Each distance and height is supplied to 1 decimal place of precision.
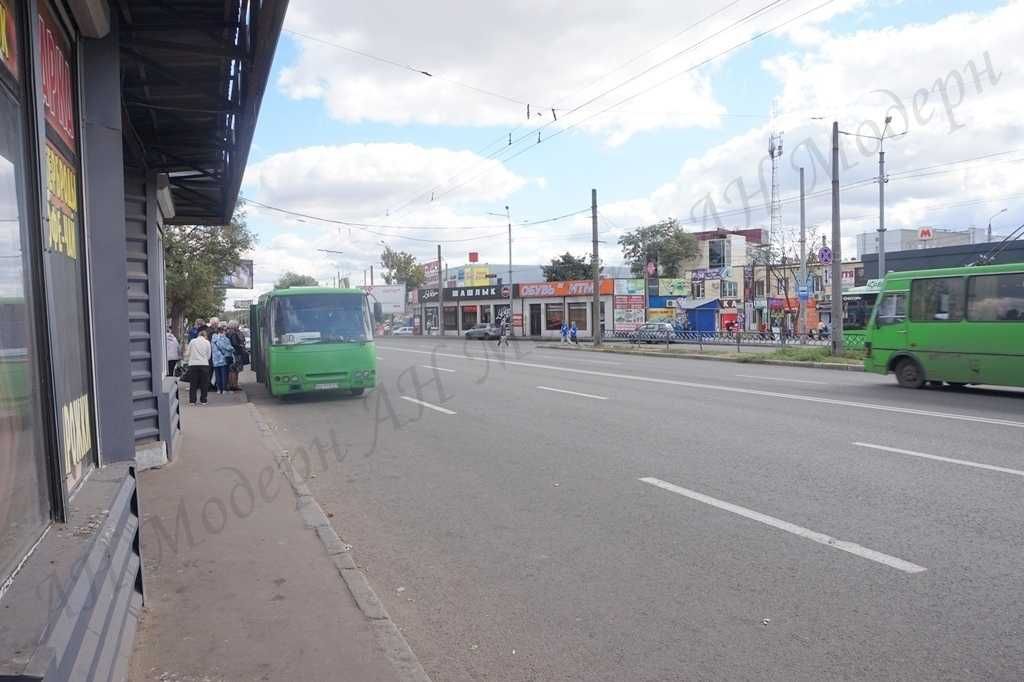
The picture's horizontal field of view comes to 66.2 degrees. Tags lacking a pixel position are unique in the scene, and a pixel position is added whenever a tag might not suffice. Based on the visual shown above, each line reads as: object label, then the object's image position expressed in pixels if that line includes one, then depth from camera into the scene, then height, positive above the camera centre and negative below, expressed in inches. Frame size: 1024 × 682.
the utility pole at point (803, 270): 1503.3 +58.0
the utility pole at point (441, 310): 2722.2 -7.3
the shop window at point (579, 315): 2341.3 -30.1
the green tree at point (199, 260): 1262.3 +92.4
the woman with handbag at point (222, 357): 700.0 -38.2
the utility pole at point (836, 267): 951.0 +38.4
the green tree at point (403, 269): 4581.7 +235.0
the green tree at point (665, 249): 3048.7 +211.6
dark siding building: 111.3 +4.5
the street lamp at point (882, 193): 1212.0 +166.4
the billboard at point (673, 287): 2306.8 +45.6
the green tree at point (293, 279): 4254.4 +189.9
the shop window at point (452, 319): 2918.3 -40.8
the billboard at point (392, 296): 3772.1 +66.2
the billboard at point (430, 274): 4340.6 +196.0
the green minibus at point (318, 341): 637.9 -24.7
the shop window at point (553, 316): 2401.6 -33.7
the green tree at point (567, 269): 3186.5 +147.0
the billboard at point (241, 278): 1496.1 +73.2
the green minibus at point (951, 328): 576.7 -25.6
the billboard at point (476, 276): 3743.1 +153.6
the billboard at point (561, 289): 2274.9 +51.0
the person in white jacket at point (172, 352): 688.9 -32.8
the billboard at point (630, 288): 2263.8 +45.6
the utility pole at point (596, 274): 1524.4 +61.0
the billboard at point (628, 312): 2235.5 -23.5
